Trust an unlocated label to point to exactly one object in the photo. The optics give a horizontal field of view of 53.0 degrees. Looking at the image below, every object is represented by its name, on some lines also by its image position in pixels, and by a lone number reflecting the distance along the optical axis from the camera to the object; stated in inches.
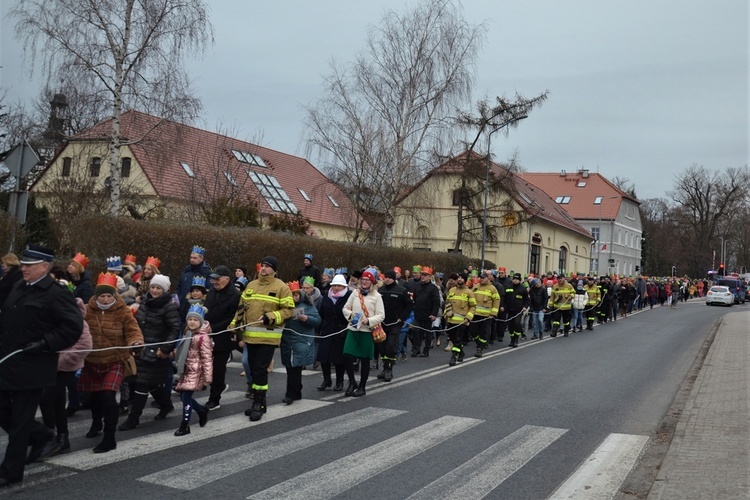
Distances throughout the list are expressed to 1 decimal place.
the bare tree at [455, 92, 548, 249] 1347.2
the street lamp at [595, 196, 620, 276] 2914.4
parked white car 2057.1
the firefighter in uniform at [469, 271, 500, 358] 652.7
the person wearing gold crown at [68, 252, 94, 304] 382.6
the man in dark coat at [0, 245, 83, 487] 232.5
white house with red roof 3043.8
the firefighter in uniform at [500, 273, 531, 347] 772.3
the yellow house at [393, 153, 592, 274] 1331.2
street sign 493.7
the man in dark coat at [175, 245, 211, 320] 418.0
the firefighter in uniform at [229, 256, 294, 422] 346.3
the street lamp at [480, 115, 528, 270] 1332.4
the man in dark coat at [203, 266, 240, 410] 354.9
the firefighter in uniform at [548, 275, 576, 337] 904.9
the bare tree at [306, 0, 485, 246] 1246.9
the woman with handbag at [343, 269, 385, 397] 423.2
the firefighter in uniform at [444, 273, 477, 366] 591.8
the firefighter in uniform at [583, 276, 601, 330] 1023.0
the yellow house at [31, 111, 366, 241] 966.4
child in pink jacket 311.4
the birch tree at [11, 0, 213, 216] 849.5
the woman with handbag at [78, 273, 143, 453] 277.9
